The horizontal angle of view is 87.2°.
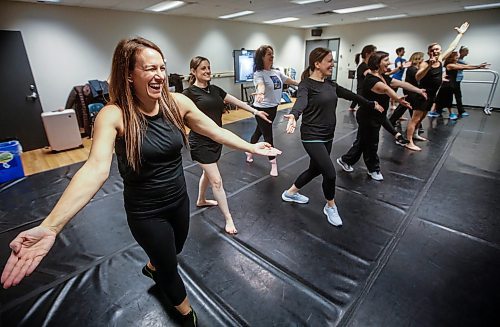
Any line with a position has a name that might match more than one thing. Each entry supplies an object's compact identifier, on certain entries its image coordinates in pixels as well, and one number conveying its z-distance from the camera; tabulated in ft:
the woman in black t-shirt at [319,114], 7.33
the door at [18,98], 15.19
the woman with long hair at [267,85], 10.03
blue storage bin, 11.22
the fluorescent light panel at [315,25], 32.14
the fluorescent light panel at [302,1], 18.33
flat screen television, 26.89
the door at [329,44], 34.76
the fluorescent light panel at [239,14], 21.98
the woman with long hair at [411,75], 14.98
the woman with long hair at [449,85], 18.22
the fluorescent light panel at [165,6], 17.71
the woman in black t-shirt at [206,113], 7.06
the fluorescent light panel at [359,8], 20.38
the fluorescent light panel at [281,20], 26.37
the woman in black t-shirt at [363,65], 13.52
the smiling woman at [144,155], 3.33
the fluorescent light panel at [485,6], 20.74
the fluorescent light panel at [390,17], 26.00
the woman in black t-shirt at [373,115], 9.40
